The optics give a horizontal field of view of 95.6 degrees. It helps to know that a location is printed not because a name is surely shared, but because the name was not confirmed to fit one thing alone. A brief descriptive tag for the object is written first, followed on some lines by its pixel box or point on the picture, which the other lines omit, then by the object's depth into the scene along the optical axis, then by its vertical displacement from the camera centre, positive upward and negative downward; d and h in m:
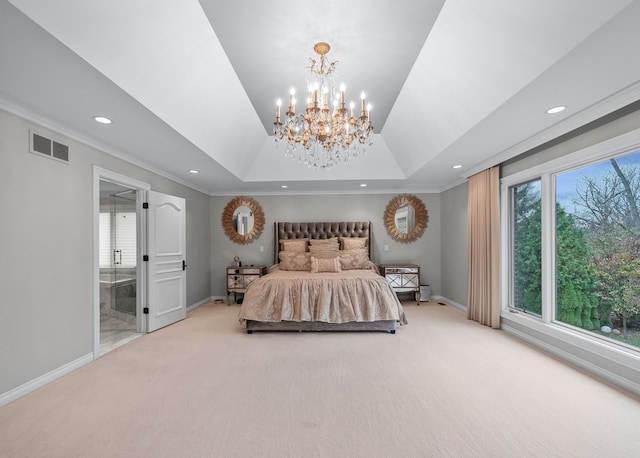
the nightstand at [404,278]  5.50 -0.90
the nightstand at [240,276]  5.52 -0.86
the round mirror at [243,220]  6.05 +0.23
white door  4.04 -0.44
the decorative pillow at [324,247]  5.29 -0.31
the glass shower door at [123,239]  5.24 -0.14
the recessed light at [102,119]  2.55 +1.00
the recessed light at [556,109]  2.40 +1.02
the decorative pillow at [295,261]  5.21 -0.54
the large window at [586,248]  2.49 -0.18
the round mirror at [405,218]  5.96 +0.26
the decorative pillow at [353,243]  5.66 -0.24
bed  3.83 -0.98
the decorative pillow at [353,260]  5.27 -0.53
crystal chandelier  2.50 +0.97
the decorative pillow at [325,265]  4.91 -0.59
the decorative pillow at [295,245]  5.62 -0.27
